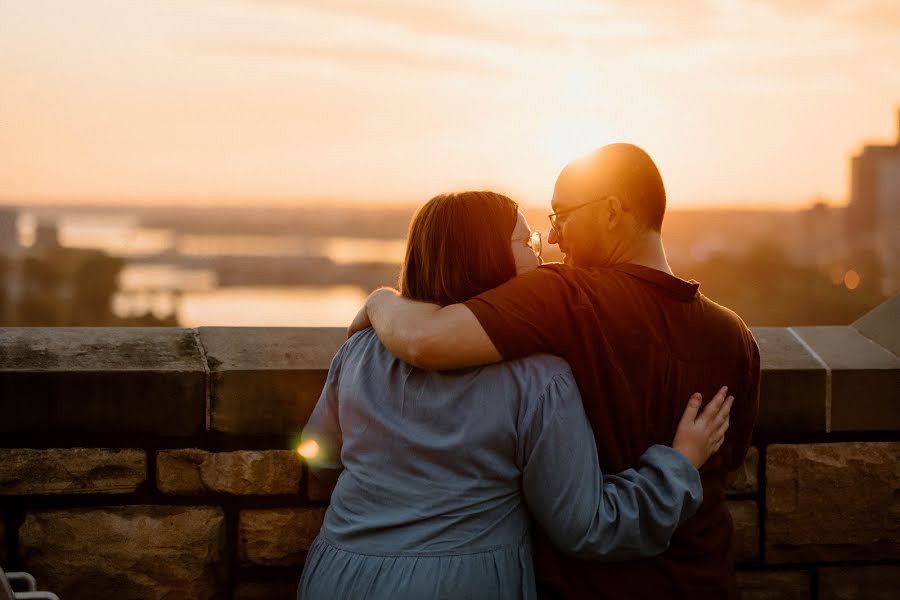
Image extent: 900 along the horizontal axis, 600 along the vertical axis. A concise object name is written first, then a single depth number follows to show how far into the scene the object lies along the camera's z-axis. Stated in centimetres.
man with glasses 237
